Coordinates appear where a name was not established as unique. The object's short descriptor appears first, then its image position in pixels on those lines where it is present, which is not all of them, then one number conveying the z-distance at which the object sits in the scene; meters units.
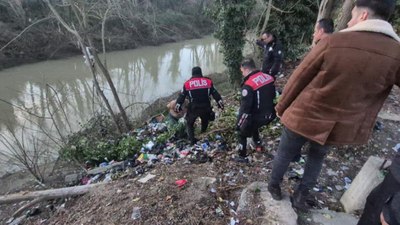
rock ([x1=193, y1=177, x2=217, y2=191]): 3.24
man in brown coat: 1.80
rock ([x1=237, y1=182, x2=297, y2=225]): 2.49
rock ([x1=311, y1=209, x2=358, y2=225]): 2.52
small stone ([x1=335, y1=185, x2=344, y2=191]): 3.21
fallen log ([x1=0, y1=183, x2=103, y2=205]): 4.16
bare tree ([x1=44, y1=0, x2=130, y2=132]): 6.76
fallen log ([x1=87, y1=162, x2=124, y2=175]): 5.40
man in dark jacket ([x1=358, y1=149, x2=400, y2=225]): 1.69
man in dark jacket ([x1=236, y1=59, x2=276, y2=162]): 3.49
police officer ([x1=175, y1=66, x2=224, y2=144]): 4.75
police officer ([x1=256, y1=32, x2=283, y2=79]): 6.25
